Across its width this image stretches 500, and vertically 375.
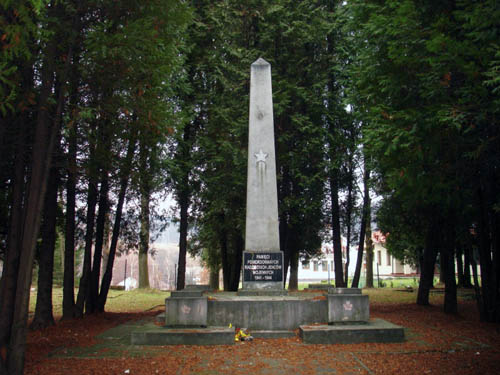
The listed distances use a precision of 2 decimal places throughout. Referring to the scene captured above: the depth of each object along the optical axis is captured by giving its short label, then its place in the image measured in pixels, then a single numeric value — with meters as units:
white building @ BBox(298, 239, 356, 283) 64.50
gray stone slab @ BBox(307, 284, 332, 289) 14.49
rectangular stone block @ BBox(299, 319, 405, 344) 8.45
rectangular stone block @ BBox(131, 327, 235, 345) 8.26
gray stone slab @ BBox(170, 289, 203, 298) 9.82
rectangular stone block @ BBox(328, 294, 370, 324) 9.25
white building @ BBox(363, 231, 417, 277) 61.88
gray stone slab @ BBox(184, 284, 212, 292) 13.02
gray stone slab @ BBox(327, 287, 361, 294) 9.92
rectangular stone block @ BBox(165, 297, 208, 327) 9.06
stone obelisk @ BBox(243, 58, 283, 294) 10.74
